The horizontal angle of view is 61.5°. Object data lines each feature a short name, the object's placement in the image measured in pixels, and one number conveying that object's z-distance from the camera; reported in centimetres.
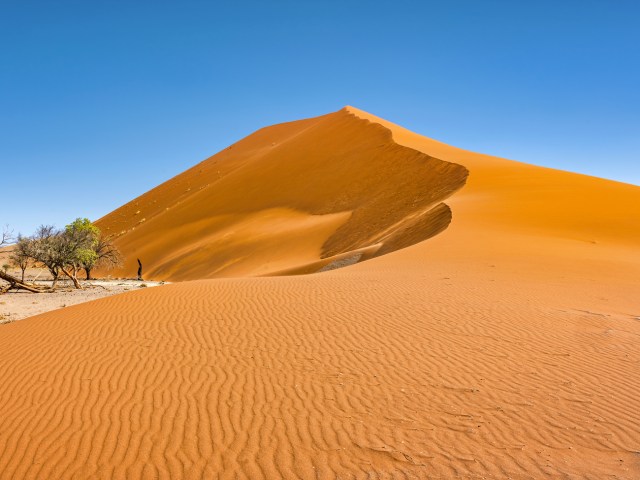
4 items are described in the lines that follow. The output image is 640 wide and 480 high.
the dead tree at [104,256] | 3171
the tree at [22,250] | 2481
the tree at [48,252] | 2486
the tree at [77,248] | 2598
